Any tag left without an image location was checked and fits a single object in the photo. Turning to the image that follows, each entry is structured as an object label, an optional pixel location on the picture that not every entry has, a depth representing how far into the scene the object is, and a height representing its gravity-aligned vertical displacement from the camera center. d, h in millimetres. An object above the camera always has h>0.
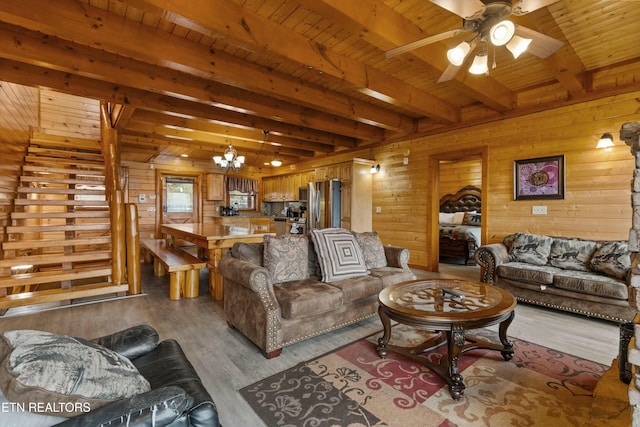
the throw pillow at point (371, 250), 3477 -498
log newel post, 4121 -559
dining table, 3879 -442
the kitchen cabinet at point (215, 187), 8578 +670
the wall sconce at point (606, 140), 3576 +823
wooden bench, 3873 -874
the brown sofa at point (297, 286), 2402 -723
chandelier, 5118 +912
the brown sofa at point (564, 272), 3035 -748
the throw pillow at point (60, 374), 811 -493
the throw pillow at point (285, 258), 2867 -487
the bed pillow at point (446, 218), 7639 -251
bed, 6246 -392
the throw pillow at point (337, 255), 2992 -488
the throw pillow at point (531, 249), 3830 -541
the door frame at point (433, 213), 5398 -83
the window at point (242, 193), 9244 +536
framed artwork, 4031 +428
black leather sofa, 845 -676
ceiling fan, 1781 +1204
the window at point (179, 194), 8281 +440
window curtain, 9195 +791
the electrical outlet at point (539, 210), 4162 -28
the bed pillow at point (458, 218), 7434 -245
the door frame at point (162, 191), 7867 +514
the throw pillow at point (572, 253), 3535 -560
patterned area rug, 1705 -1211
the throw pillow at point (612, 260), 3143 -576
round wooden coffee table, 1922 -702
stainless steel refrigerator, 6578 +111
